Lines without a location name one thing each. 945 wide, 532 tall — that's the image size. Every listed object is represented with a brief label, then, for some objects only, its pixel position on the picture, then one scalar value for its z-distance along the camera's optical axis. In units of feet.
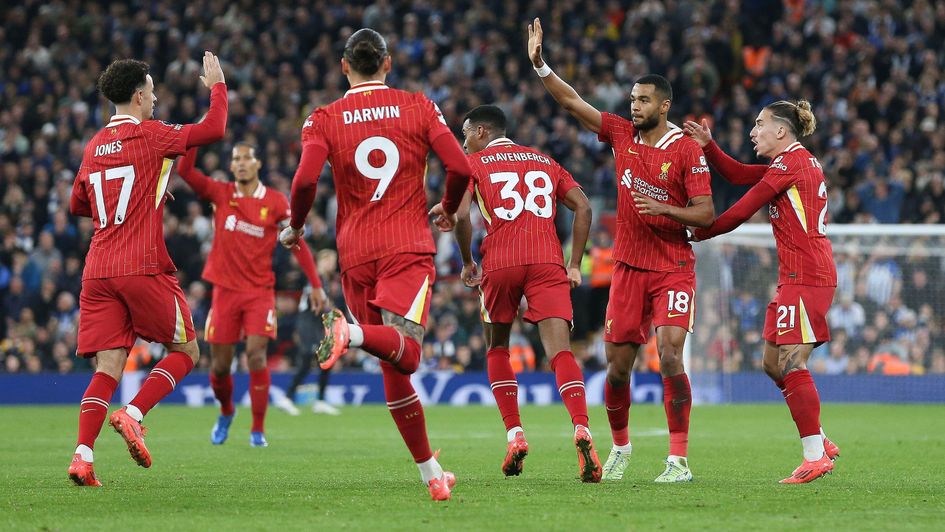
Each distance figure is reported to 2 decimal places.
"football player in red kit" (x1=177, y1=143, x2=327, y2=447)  82.17
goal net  131.85
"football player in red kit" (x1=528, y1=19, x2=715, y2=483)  56.70
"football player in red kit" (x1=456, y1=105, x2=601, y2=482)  59.98
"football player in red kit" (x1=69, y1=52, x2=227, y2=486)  55.42
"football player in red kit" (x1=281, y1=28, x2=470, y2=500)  46.83
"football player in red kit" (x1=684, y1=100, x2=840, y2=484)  57.41
